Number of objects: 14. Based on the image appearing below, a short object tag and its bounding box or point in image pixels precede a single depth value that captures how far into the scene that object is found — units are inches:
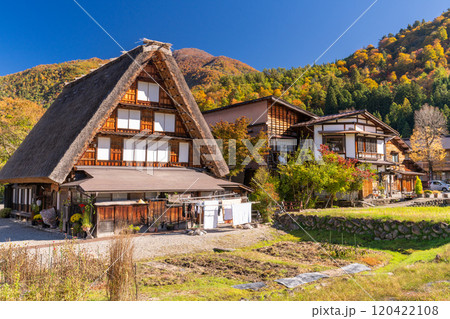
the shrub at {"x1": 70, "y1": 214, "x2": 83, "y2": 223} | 612.4
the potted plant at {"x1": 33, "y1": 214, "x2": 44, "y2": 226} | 740.6
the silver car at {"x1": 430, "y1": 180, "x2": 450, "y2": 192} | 1709.3
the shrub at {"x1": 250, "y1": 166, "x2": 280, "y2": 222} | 770.8
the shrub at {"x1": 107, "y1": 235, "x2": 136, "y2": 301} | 226.1
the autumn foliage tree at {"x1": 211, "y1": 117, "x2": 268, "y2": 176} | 933.2
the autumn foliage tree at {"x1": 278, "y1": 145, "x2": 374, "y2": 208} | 895.7
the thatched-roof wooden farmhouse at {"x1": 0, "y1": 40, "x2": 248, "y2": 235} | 633.0
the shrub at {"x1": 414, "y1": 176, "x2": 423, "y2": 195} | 1227.6
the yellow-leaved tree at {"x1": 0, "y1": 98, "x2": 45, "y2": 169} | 1205.7
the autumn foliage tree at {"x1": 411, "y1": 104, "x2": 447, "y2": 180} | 1823.3
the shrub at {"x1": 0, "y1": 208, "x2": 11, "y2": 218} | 960.3
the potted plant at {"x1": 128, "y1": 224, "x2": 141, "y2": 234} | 637.2
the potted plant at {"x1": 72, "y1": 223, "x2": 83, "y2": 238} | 611.2
